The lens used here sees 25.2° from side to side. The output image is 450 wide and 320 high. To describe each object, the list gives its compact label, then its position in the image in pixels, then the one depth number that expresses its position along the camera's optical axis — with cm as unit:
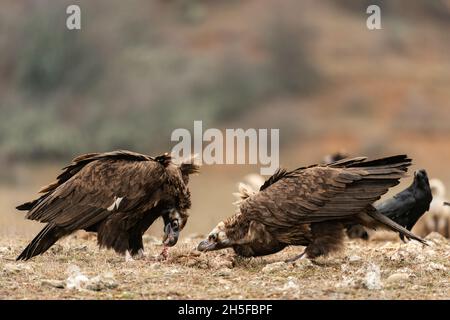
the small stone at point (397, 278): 948
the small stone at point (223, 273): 1002
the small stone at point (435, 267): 1027
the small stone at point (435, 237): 1331
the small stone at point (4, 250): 1166
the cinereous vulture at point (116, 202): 1115
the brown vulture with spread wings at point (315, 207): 1058
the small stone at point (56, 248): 1166
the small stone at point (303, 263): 1034
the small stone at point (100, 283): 871
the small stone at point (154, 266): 1037
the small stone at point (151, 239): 1336
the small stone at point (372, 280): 890
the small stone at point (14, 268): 972
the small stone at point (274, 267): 1013
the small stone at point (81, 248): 1184
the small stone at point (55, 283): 888
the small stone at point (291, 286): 881
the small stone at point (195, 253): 1095
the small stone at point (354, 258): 1110
